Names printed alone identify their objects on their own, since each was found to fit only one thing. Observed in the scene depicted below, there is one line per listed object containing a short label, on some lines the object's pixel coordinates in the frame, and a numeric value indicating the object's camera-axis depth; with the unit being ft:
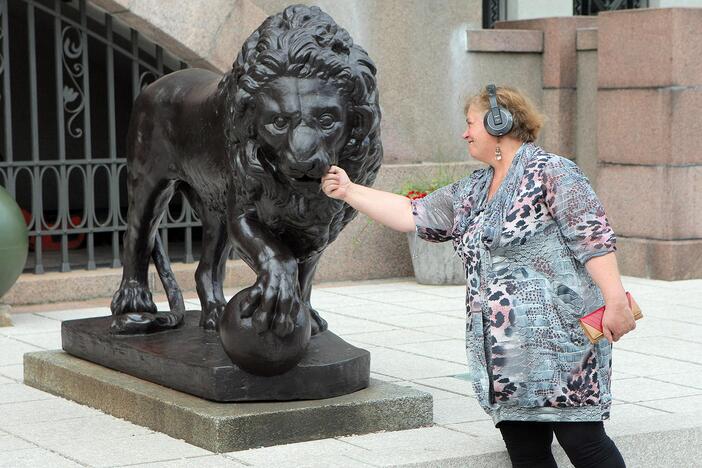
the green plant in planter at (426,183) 46.31
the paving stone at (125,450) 21.93
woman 19.71
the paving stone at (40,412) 25.26
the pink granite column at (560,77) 51.57
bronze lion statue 22.14
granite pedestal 22.30
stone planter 46.35
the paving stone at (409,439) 22.54
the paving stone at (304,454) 21.37
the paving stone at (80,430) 23.61
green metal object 36.75
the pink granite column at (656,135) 48.10
